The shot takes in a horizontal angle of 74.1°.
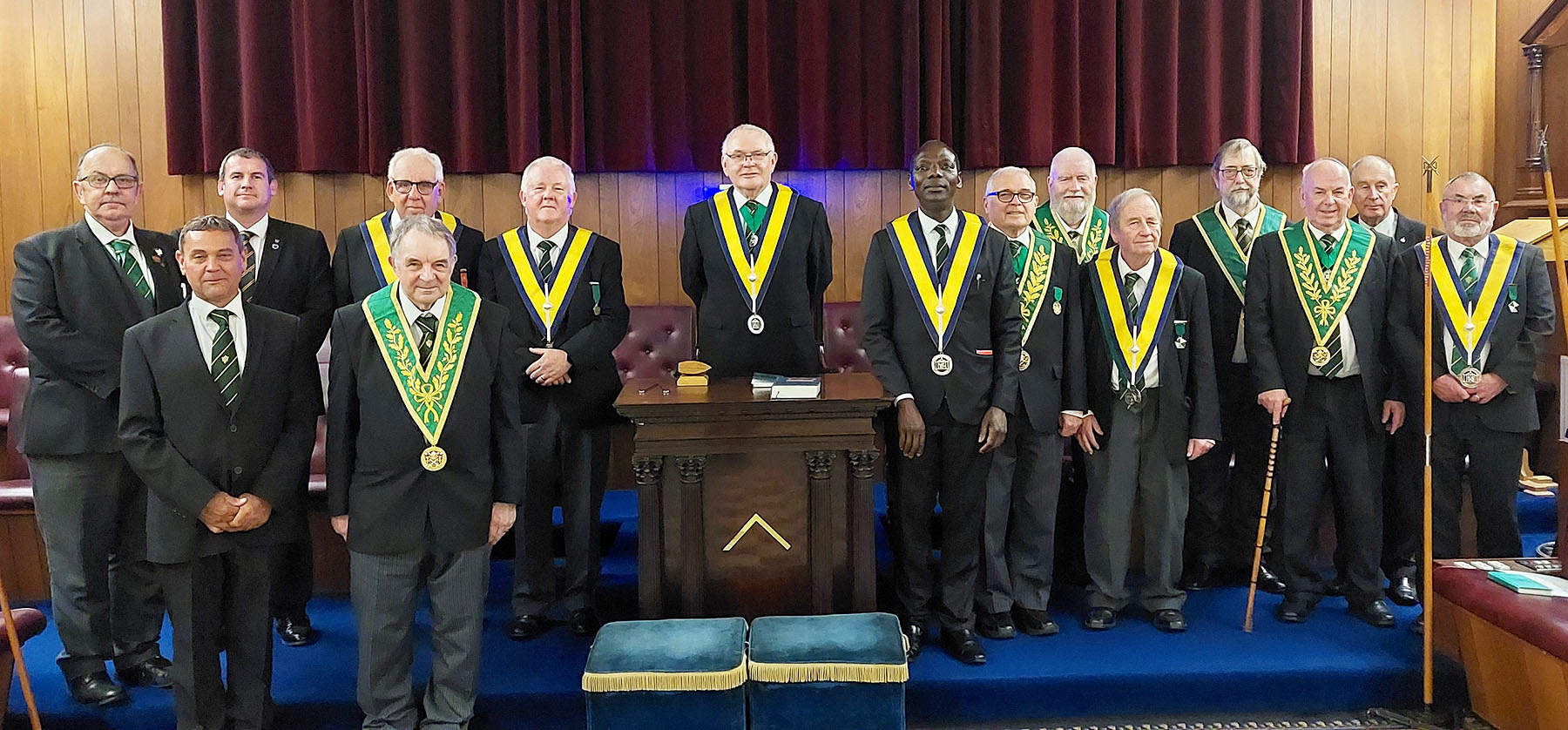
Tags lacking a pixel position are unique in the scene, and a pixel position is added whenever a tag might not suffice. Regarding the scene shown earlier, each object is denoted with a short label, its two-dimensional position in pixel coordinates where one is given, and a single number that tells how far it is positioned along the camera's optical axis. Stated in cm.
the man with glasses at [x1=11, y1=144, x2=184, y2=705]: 290
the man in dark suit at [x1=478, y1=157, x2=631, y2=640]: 327
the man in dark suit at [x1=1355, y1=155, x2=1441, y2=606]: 349
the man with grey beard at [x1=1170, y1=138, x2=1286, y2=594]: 366
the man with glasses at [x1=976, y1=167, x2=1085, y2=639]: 324
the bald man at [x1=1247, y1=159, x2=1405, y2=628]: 334
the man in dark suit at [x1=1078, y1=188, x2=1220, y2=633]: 325
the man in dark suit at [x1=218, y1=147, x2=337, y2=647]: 320
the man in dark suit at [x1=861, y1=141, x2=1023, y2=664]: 311
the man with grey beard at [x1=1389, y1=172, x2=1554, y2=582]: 327
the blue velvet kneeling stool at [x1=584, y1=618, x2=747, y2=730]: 249
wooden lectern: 282
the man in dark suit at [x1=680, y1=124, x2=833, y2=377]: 344
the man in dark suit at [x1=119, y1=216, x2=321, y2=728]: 246
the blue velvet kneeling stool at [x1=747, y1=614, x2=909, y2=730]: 251
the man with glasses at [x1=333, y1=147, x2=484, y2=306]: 327
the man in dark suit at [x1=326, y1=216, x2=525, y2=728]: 255
